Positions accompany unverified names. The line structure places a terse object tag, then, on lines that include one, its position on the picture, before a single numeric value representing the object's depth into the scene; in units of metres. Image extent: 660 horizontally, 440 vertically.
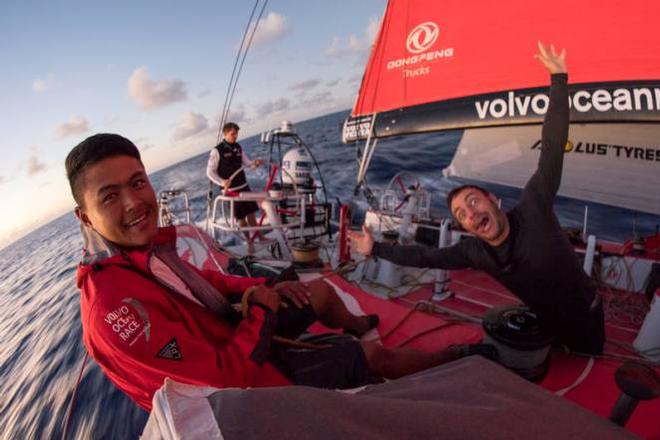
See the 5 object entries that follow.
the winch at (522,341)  1.90
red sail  3.39
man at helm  5.99
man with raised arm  1.99
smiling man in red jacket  1.25
